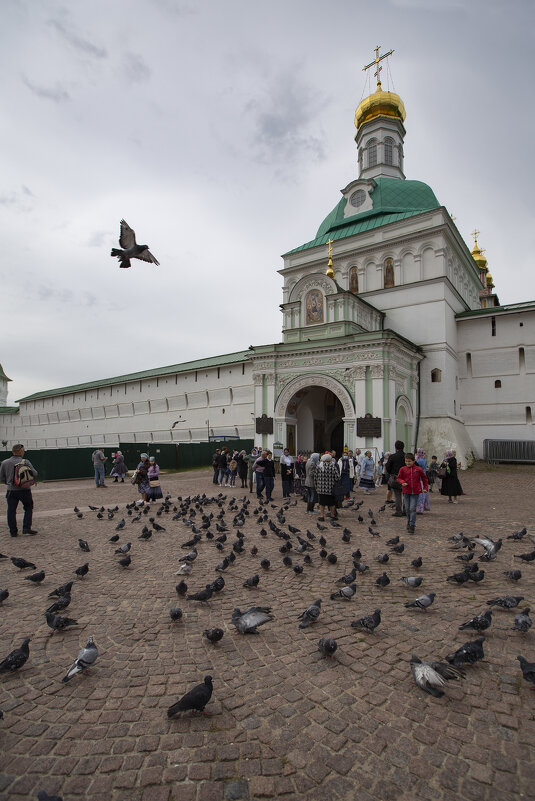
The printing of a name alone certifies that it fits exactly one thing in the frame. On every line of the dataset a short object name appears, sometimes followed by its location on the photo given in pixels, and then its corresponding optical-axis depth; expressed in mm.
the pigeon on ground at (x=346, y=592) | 5074
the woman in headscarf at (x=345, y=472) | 14305
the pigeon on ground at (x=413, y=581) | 5453
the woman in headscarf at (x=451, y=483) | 13323
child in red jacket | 9062
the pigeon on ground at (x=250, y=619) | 4312
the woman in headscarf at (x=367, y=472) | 15961
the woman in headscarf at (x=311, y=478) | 11564
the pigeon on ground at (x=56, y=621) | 4211
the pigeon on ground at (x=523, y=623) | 4143
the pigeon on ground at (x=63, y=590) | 5126
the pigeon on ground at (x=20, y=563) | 6245
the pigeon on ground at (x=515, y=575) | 5676
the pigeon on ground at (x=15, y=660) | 3551
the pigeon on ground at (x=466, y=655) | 3578
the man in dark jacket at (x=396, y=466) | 10727
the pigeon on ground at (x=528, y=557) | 6660
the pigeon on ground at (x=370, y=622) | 4270
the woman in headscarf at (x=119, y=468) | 20000
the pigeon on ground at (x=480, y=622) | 4121
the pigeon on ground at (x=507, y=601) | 4746
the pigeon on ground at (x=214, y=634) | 4043
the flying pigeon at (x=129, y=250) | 9422
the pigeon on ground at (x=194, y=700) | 2963
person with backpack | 8859
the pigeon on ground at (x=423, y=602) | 4742
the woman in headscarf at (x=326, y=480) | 10781
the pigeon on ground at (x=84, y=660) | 3443
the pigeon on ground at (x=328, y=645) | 3783
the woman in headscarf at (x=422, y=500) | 11852
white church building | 25266
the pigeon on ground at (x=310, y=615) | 4414
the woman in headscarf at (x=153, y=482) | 13374
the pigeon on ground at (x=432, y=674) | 3320
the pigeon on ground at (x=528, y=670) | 3291
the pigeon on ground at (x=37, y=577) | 5758
